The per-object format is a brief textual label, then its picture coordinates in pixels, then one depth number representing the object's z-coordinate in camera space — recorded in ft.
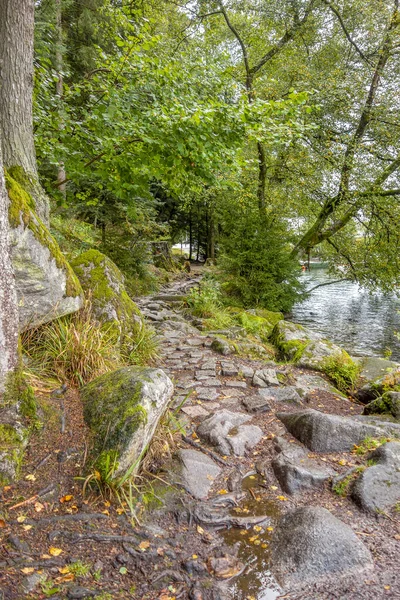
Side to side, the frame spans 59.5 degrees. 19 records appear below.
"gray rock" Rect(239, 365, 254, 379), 17.25
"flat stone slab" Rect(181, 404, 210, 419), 13.01
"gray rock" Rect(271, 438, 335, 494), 9.70
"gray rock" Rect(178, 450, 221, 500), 9.27
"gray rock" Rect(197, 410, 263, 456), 11.25
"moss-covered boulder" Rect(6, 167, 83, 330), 10.59
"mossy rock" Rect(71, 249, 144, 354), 15.05
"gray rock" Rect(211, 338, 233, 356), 20.13
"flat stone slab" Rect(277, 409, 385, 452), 11.34
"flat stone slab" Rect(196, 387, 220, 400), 14.56
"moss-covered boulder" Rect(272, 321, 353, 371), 20.36
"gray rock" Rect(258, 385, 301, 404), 15.15
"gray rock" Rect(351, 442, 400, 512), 8.79
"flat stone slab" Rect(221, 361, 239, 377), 17.22
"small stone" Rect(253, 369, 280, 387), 16.46
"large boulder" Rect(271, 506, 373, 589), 7.02
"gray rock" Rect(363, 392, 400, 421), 14.32
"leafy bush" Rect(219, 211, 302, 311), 36.37
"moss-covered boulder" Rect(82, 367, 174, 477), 8.48
